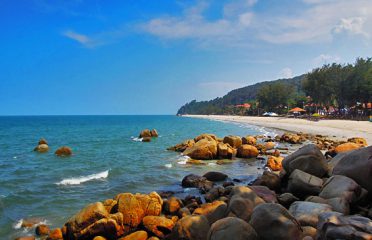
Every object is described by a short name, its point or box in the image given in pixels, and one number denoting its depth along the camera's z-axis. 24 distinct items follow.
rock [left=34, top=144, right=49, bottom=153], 35.58
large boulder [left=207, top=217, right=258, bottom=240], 6.74
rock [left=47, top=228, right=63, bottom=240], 9.81
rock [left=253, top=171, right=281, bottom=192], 12.74
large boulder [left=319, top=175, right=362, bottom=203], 8.81
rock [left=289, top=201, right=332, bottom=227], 7.65
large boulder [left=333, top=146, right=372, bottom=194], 9.38
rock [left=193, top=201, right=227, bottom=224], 9.00
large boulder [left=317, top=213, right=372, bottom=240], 5.49
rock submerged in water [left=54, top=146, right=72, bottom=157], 31.23
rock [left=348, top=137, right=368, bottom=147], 27.98
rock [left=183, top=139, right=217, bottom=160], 25.12
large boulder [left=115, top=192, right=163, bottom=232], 10.23
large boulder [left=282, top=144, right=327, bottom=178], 12.06
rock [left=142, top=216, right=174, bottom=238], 9.54
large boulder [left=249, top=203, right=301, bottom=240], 6.86
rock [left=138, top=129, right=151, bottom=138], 50.28
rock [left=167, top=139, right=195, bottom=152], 32.12
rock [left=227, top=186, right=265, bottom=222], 8.34
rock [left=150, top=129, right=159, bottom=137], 51.24
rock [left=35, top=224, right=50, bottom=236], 10.45
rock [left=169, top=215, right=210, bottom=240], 8.24
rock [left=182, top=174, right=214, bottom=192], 15.70
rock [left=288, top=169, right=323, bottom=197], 10.48
